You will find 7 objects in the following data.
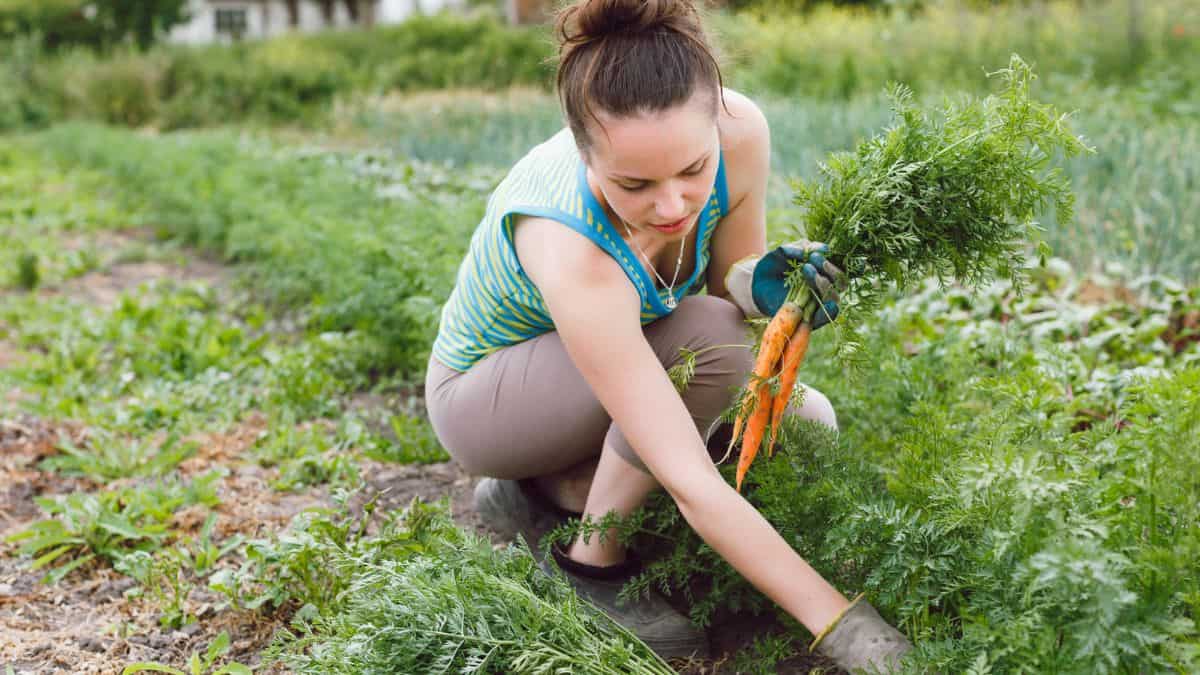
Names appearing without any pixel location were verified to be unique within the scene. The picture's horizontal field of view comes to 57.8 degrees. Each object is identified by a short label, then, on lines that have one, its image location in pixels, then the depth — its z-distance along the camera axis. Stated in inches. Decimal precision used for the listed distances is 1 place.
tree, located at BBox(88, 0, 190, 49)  678.5
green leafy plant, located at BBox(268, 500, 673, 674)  72.5
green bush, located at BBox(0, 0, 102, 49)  687.1
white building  1088.2
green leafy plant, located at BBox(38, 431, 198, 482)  127.1
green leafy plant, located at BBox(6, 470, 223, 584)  107.5
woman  73.7
